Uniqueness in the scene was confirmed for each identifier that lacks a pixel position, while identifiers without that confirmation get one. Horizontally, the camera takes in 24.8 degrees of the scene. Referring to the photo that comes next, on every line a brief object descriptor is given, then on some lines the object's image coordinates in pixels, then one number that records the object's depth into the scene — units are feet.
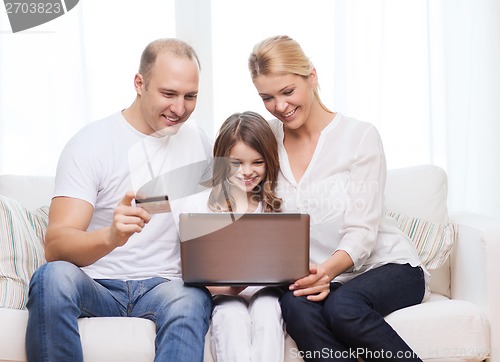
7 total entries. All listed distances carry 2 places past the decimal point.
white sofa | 8.28
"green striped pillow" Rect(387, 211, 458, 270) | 9.55
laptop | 8.42
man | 8.07
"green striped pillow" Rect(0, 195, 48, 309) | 8.80
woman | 8.61
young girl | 9.09
